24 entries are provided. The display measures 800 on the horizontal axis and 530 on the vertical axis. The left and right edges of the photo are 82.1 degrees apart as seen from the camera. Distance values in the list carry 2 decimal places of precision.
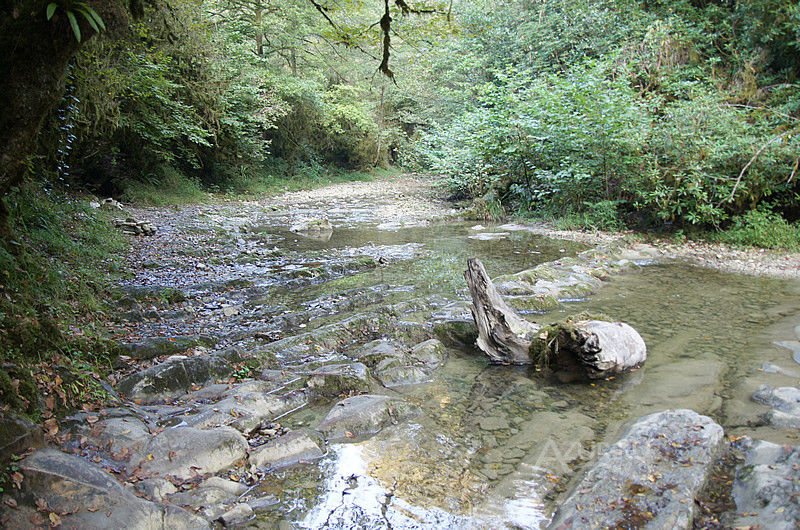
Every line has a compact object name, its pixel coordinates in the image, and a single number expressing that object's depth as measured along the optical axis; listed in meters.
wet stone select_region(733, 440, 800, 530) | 2.28
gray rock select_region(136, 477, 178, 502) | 2.57
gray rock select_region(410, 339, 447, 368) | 4.84
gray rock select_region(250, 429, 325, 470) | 3.11
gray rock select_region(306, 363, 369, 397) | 4.16
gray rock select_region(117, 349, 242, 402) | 3.77
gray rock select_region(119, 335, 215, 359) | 4.34
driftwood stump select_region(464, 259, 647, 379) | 4.31
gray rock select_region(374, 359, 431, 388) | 4.43
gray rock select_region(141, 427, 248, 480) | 2.84
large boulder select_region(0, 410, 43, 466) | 2.26
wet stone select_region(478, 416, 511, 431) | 3.62
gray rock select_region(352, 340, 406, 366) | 4.75
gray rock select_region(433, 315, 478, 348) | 5.39
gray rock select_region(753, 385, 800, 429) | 3.23
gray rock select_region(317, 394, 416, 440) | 3.56
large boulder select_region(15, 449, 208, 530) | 2.18
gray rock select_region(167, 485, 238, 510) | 2.57
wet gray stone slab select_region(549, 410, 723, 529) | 2.44
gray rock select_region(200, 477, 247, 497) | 2.79
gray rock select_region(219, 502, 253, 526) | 2.53
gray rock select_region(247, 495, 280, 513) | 2.69
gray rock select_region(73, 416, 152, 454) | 2.86
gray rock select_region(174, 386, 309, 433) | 3.39
